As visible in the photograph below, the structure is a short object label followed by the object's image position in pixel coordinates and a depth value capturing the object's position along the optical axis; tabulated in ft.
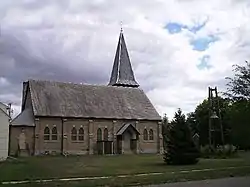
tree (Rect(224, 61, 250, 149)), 119.03
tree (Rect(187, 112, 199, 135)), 270.51
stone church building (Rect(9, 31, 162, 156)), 187.93
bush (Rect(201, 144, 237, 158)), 142.00
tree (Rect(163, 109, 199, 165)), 106.11
